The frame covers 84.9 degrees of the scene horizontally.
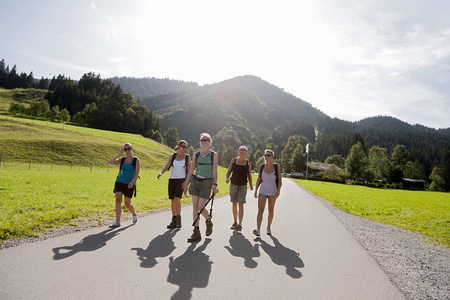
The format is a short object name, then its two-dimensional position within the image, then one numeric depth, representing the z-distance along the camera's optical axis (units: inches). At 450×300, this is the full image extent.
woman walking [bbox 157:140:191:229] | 272.4
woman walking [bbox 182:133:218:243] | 244.5
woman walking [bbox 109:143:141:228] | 279.0
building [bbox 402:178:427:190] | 3041.3
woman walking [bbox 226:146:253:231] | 292.8
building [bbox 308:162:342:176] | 3321.9
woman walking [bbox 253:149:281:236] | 283.1
